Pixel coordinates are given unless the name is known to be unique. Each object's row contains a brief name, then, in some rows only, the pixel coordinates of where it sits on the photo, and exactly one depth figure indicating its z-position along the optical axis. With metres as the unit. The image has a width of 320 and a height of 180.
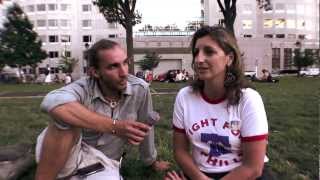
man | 1.61
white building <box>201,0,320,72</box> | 47.05
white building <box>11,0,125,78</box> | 49.68
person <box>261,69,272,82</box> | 19.69
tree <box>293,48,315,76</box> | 43.85
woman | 1.59
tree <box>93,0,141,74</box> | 14.48
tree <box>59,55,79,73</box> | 45.12
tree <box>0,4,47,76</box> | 33.81
